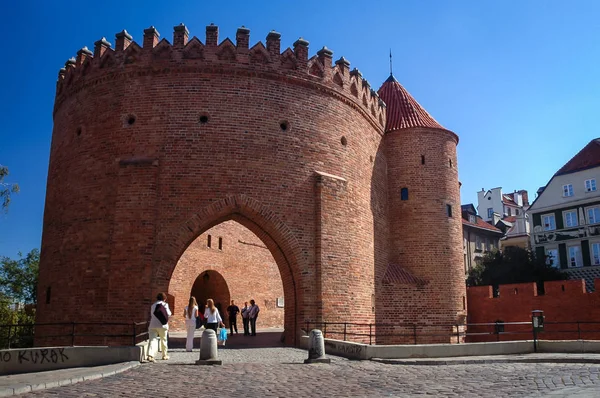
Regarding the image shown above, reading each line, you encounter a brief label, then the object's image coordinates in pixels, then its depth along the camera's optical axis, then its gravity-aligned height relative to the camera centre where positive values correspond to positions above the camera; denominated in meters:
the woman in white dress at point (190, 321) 13.22 -0.22
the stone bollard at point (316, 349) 11.23 -0.76
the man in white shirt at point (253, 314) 19.59 -0.09
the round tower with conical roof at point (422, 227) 19.89 +3.13
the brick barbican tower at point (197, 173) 14.79 +3.93
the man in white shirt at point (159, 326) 11.08 -0.28
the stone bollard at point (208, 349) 10.77 -0.72
